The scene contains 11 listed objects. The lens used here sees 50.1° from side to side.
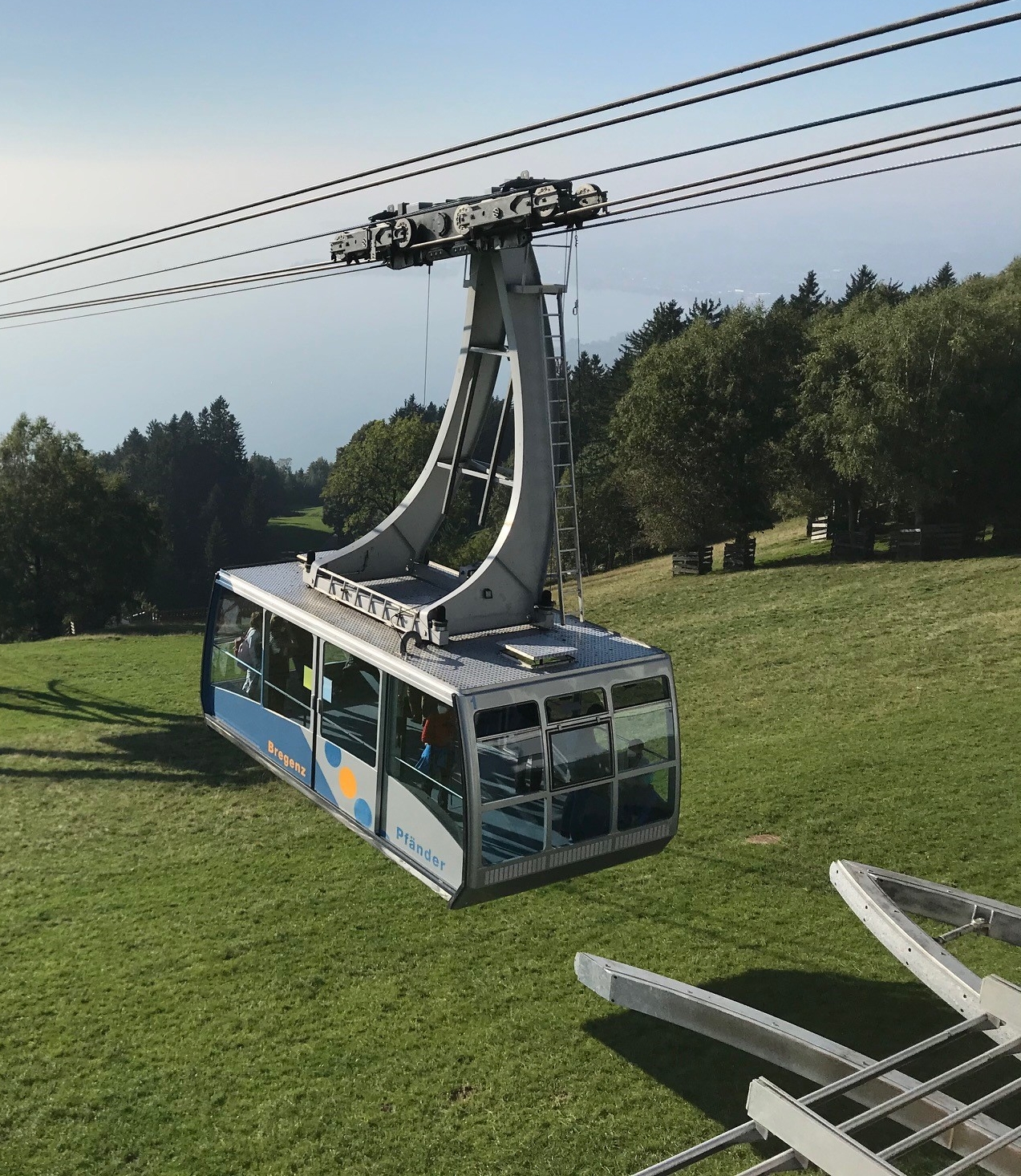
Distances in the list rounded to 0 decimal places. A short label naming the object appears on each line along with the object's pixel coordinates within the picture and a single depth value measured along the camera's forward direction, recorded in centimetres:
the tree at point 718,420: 4097
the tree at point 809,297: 7700
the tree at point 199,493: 11075
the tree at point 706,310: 7875
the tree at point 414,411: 10429
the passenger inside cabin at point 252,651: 1421
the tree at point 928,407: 3609
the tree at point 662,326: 7731
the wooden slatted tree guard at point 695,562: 4225
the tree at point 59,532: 5159
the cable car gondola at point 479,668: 1027
